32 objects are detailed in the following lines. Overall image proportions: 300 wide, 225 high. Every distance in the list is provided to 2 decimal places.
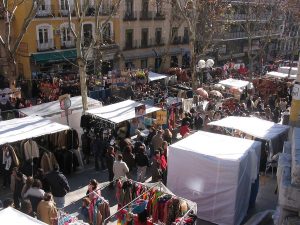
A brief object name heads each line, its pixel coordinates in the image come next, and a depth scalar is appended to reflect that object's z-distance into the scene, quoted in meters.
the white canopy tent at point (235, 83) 21.30
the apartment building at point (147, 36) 29.36
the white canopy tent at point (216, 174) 8.41
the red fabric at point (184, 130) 13.18
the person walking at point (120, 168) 9.45
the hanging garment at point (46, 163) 9.96
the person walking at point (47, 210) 7.18
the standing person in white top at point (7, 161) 9.85
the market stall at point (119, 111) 12.53
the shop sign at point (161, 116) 14.42
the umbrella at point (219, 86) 21.26
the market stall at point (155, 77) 22.19
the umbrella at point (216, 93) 18.75
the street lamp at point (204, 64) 21.20
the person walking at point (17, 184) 8.32
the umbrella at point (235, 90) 20.89
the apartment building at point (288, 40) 45.10
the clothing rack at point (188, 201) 7.05
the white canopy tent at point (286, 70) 25.09
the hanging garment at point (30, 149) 10.32
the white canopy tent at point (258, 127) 10.97
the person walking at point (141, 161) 10.32
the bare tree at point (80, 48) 13.86
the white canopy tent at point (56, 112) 12.81
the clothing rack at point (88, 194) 7.06
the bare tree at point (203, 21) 18.72
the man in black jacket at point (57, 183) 8.45
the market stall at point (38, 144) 9.95
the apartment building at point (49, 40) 23.52
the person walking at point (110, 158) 10.16
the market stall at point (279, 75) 24.02
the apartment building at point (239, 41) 37.59
